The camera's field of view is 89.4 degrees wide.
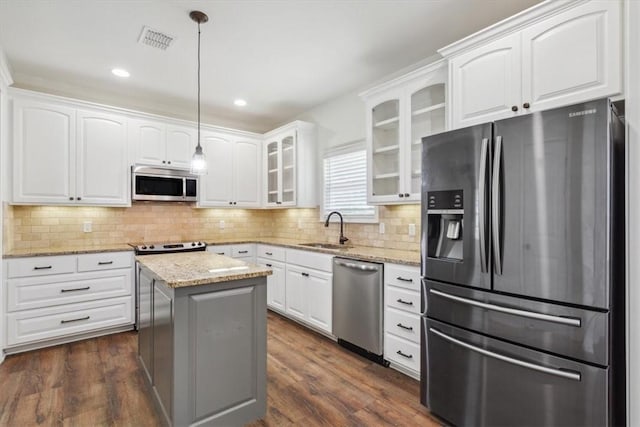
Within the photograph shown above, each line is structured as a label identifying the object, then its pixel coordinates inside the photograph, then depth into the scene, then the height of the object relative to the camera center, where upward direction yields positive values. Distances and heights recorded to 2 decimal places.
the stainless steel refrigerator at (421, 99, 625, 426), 1.44 -0.30
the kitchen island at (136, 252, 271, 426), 1.77 -0.75
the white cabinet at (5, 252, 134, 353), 2.98 -0.83
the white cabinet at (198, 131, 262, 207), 4.42 +0.61
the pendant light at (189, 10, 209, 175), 2.37 +0.45
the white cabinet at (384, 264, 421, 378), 2.46 -0.83
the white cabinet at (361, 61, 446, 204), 2.72 +0.80
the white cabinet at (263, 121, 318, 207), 4.24 +0.66
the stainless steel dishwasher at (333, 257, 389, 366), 2.74 -0.83
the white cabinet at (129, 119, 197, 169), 3.85 +0.89
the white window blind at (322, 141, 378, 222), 3.73 +0.36
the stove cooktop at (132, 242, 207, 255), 3.55 -0.39
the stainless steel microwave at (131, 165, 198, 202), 3.81 +0.36
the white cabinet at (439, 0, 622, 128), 1.66 +0.89
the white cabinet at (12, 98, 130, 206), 3.19 +0.62
